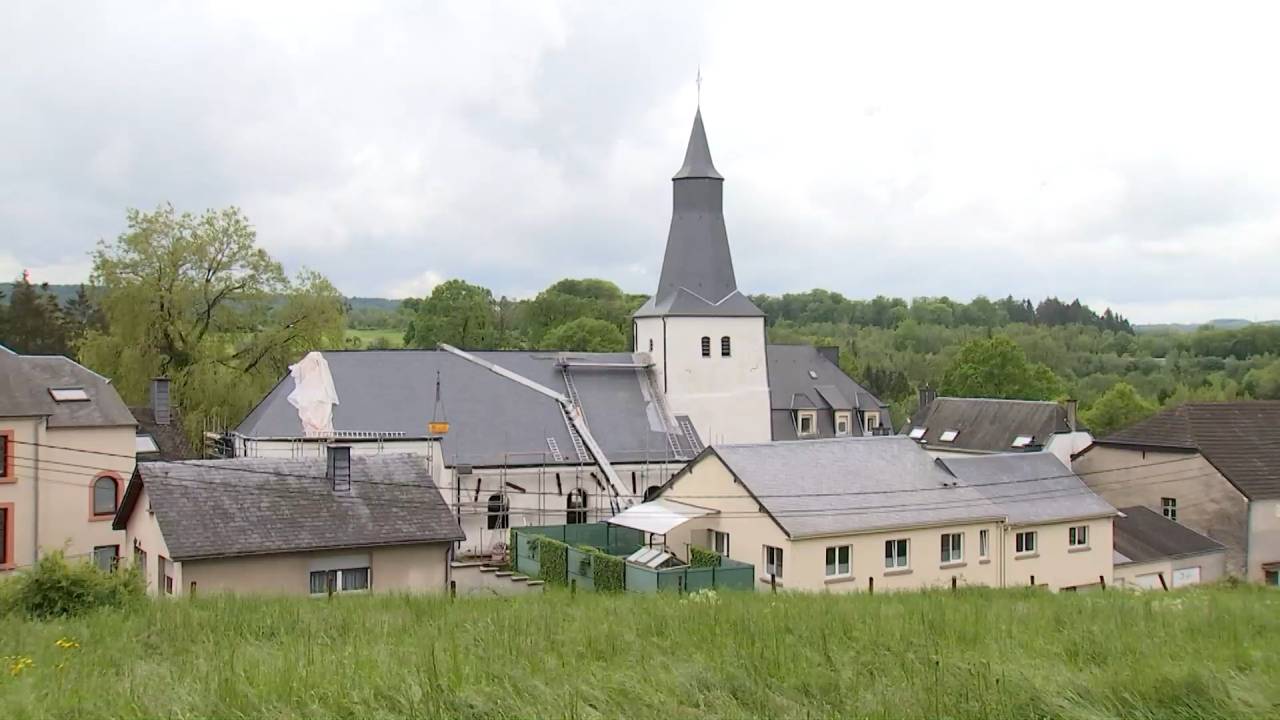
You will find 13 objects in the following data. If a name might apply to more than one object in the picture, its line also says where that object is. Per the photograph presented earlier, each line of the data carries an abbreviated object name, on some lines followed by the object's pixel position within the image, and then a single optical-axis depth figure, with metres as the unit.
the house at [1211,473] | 34.94
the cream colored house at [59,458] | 29.50
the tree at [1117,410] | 66.69
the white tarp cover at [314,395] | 33.84
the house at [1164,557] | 32.88
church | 34.28
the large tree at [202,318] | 40.66
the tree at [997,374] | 66.44
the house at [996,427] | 47.81
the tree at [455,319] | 71.38
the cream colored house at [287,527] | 21.91
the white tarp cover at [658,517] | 28.22
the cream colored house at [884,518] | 27.19
